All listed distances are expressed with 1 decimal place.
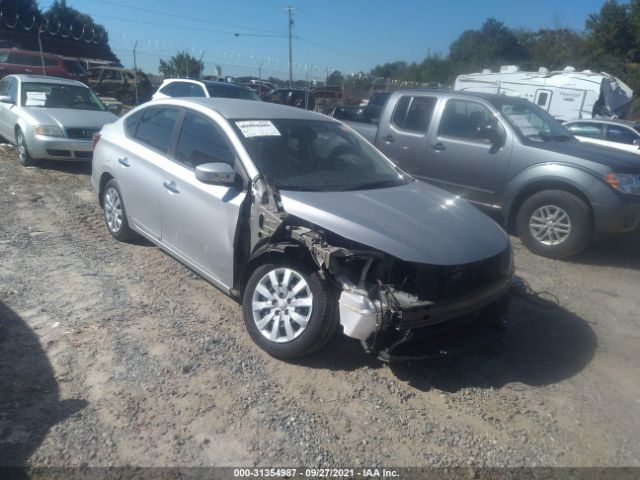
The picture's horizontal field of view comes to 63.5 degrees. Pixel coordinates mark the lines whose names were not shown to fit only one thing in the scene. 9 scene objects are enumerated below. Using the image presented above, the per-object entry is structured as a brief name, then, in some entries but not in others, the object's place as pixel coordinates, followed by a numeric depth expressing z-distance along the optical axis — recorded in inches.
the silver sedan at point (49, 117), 341.7
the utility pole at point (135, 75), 795.0
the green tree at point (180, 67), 1086.5
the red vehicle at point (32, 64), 791.7
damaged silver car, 127.3
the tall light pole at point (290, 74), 1050.0
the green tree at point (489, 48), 2415.1
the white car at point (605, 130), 455.5
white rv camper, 690.2
